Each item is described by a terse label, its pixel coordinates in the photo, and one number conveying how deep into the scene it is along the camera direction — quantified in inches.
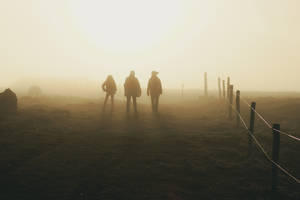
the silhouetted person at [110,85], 831.7
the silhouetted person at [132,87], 765.9
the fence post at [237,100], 550.4
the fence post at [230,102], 679.4
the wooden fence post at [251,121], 383.6
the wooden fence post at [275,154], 257.9
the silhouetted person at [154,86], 790.5
